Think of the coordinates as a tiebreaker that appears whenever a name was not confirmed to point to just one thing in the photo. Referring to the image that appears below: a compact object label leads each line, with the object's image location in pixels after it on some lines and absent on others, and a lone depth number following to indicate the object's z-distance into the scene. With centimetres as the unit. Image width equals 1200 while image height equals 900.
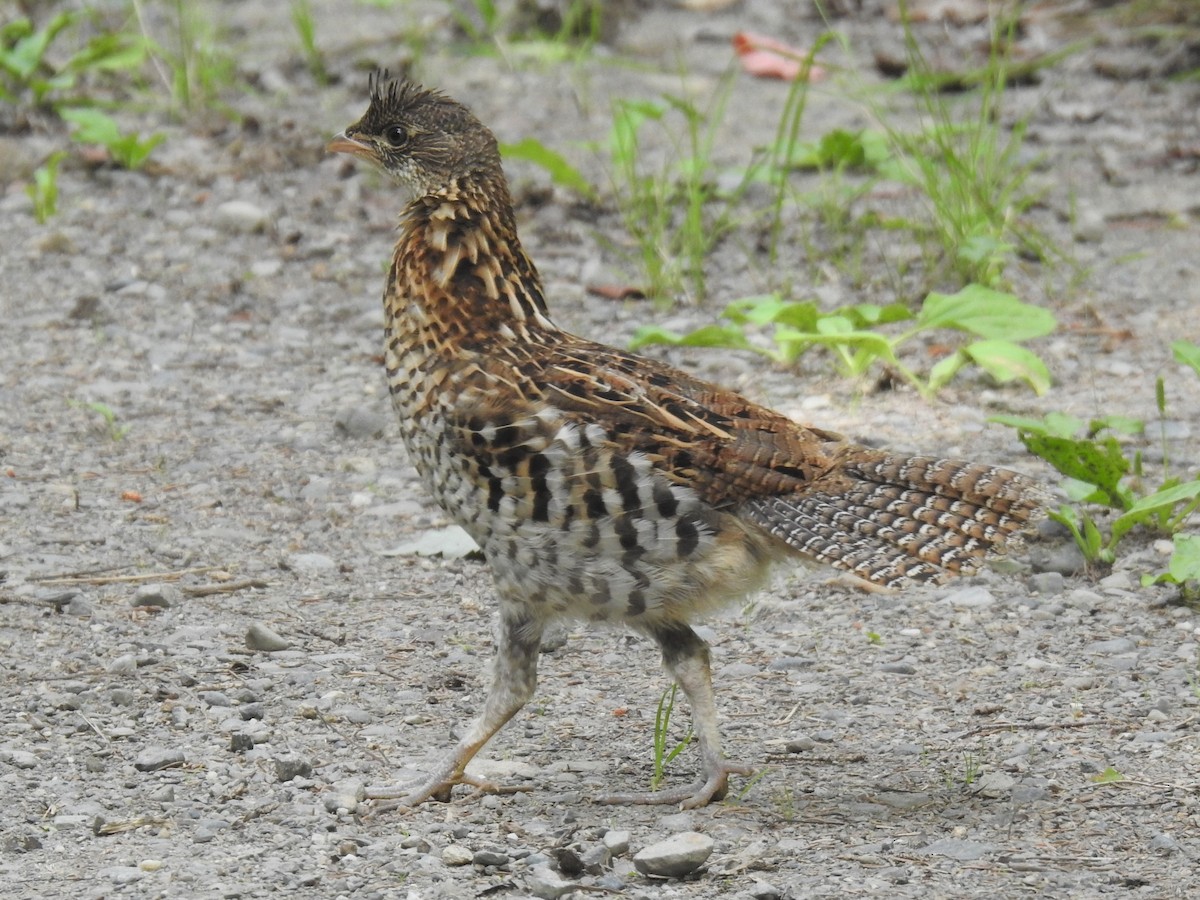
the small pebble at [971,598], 1098
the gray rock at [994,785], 858
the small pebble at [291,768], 857
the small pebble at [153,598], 1055
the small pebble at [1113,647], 1016
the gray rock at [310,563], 1136
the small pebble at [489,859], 780
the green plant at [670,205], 1547
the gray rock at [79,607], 1040
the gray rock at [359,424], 1344
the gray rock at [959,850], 785
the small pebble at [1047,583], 1102
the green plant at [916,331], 1316
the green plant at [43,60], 1892
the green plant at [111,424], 1310
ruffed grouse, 845
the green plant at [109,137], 1753
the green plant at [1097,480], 1105
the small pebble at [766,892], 744
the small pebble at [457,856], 786
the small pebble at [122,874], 751
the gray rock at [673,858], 763
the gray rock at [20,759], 859
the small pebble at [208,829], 798
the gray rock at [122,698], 928
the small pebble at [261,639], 1009
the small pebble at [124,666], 963
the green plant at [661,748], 859
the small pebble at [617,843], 791
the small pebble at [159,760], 866
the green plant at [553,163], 1573
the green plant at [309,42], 1941
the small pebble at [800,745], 925
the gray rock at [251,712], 925
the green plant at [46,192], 1691
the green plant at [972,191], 1479
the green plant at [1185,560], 975
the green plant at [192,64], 1894
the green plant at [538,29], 2058
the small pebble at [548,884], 745
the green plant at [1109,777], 853
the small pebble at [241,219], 1695
